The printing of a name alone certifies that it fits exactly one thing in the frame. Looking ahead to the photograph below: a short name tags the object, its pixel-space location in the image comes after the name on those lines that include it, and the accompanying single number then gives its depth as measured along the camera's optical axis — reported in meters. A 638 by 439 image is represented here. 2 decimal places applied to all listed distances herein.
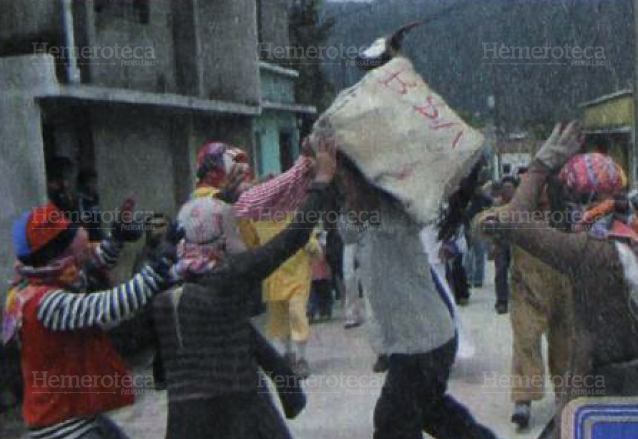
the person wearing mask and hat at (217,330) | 3.88
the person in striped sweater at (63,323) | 3.68
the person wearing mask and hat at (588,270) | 3.62
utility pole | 10.92
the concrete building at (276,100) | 18.78
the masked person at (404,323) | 4.12
